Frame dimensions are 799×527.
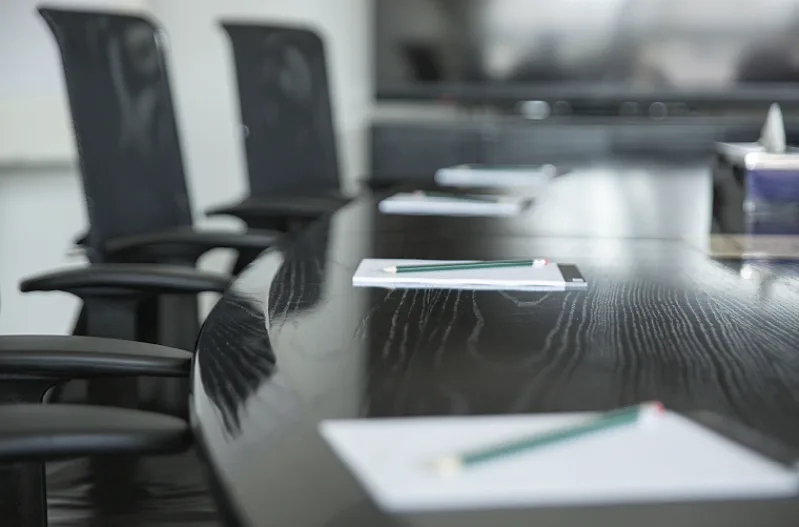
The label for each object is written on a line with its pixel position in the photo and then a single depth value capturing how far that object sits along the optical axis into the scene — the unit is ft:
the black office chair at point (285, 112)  9.92
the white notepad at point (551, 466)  3.26
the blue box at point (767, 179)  6.73
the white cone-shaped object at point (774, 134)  6.82
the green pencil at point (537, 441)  3.46
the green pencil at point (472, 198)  7.86
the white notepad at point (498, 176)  9.26
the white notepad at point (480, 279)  5.77
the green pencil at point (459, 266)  5.91
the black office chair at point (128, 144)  7.34
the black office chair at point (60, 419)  4.64
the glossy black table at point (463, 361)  3.31
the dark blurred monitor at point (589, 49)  16.88
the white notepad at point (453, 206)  7.74
